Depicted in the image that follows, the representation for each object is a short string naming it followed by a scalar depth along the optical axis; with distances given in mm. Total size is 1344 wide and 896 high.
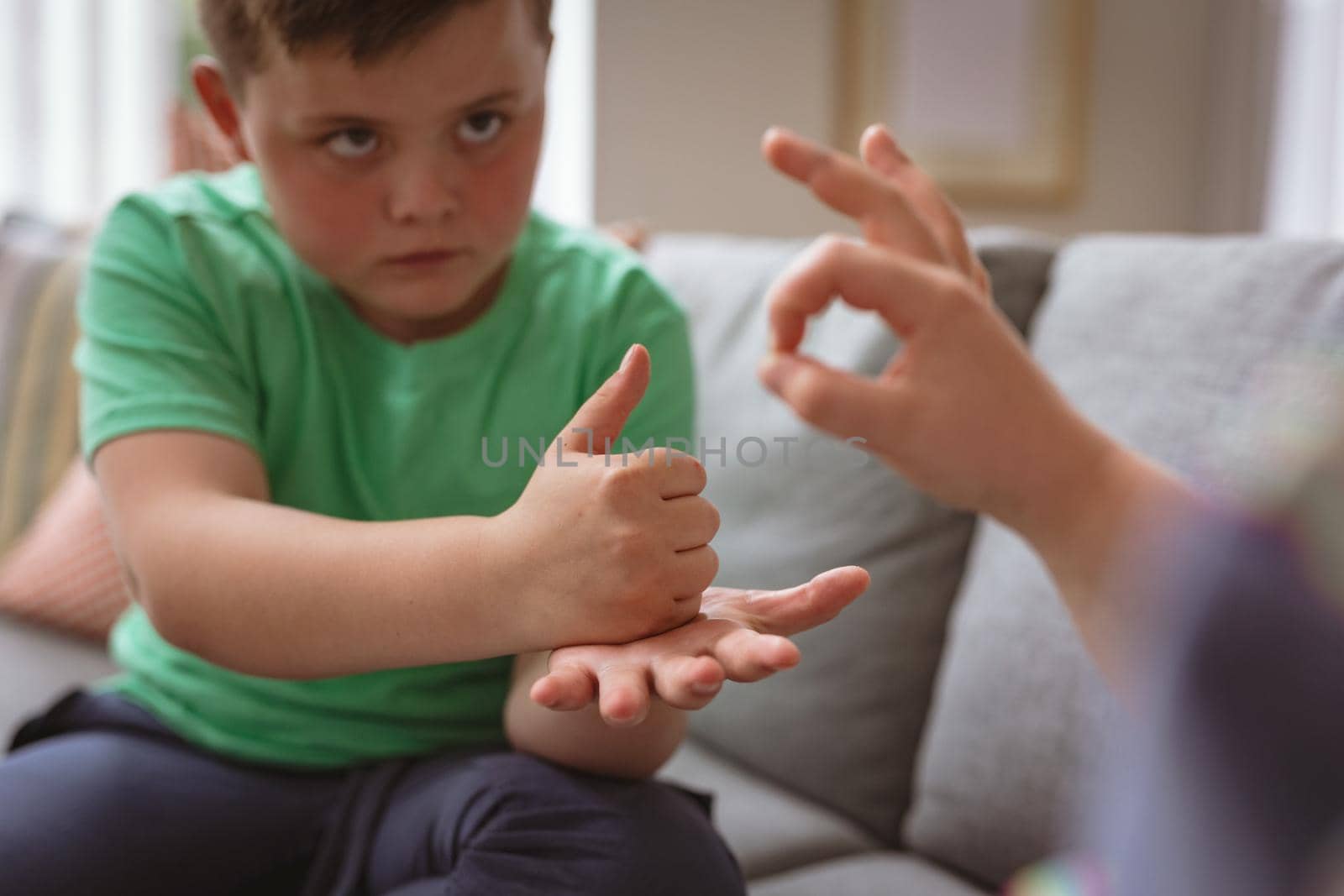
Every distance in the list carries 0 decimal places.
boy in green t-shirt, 447
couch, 745
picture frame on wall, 2096
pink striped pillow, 1303
